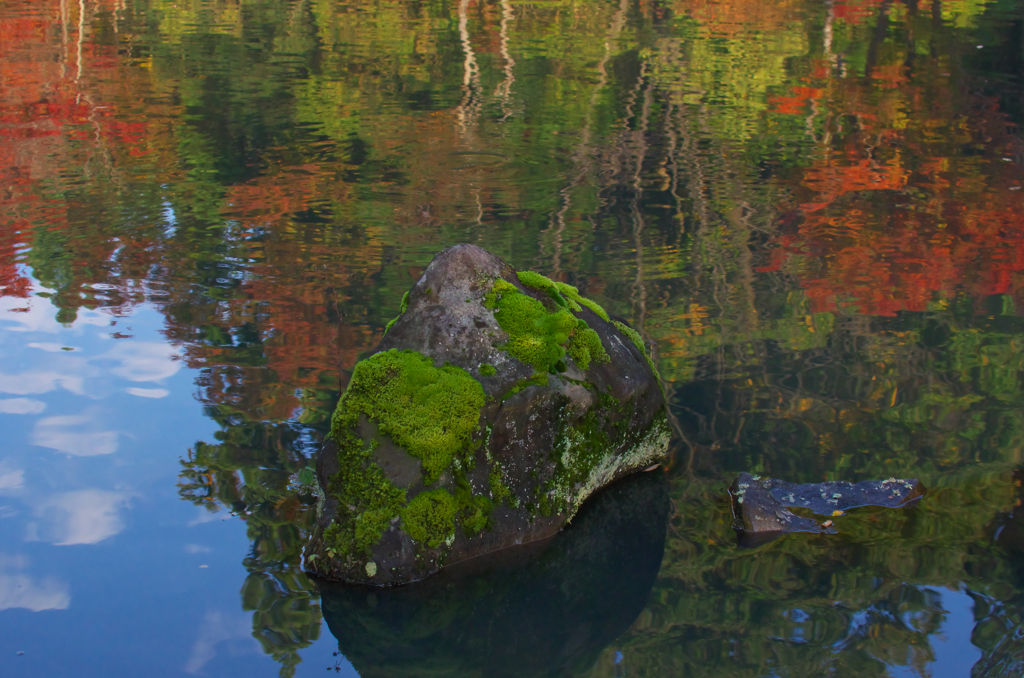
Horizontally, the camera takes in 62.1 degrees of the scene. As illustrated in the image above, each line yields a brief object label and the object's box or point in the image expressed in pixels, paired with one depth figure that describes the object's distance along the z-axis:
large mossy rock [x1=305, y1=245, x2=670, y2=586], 4.37
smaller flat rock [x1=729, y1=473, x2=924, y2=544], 4.75
